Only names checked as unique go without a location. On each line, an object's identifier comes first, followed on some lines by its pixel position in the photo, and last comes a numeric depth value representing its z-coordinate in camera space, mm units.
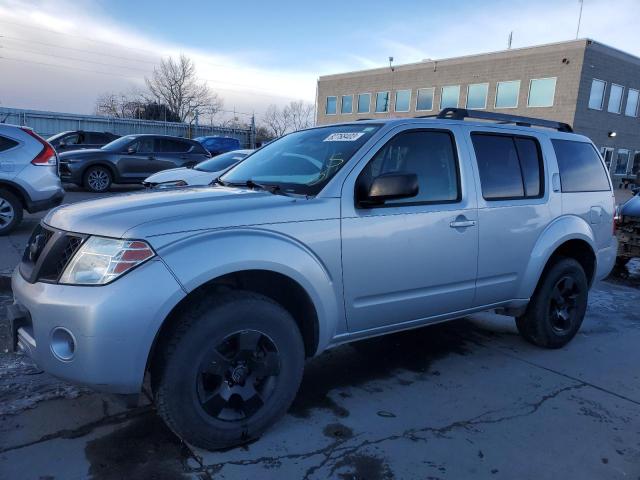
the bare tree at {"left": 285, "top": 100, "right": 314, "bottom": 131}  61062
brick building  28262
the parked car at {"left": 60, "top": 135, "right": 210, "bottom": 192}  13258
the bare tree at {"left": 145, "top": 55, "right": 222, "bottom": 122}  56375
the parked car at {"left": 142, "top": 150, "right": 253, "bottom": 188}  8487
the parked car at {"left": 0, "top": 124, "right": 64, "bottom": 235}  7609
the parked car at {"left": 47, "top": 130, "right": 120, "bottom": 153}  16547
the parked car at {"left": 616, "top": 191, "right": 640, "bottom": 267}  7477
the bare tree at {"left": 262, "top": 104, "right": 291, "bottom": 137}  60150
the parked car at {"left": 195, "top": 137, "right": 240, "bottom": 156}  22031
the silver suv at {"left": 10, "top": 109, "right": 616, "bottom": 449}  2383
